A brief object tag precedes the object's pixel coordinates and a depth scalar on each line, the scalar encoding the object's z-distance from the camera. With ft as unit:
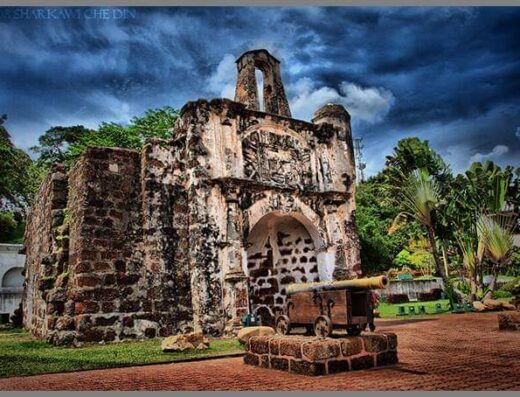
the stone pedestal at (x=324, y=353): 15.67
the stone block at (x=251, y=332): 24.25
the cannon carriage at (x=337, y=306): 17.29
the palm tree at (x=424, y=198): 50.47
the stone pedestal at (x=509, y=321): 26.55
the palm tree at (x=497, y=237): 39.84
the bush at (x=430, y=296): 68.85
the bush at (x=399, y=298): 68.18
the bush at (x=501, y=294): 55.98
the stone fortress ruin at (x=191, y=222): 27.84
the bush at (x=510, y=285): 50.98
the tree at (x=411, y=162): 53.31
